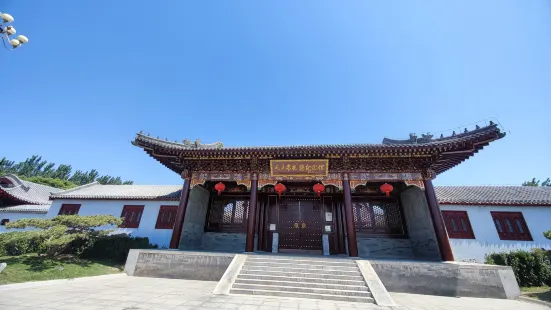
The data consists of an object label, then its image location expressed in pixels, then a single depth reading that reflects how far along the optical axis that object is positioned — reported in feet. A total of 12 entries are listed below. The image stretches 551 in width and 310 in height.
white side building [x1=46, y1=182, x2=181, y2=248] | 40.88
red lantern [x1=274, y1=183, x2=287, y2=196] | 29.80
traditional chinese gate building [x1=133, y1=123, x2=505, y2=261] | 27.20
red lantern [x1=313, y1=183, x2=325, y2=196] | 29.12
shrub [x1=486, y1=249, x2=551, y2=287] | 26.20
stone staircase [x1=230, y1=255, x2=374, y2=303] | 17.97
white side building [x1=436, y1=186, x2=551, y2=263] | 34.81
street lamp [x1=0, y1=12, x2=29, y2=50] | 17.10
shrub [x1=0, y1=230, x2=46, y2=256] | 21.88
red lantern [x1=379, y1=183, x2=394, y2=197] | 28.37
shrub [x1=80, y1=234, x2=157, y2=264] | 31.55
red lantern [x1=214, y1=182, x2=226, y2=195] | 31.17
